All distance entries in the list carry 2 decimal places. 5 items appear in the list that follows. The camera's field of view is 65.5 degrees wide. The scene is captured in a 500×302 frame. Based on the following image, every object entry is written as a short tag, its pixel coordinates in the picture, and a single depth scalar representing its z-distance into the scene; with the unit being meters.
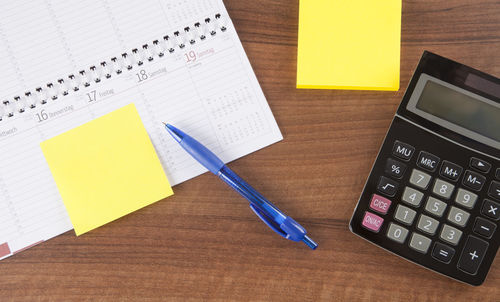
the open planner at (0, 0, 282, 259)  0.52
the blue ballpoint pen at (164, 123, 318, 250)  0.49
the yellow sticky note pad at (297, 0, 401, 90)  0.52
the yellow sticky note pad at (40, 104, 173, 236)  0.51
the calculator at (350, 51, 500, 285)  0.47
